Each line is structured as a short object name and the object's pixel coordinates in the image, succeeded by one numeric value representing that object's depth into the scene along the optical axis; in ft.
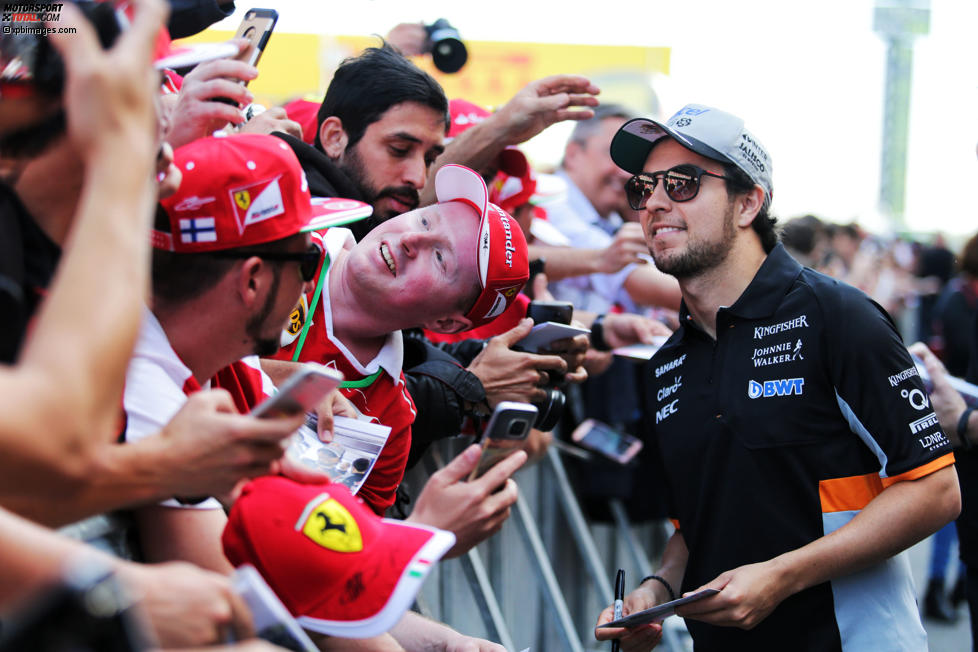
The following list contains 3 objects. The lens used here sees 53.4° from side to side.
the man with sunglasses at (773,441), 9.32
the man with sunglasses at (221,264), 6.82
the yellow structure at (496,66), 38.68
